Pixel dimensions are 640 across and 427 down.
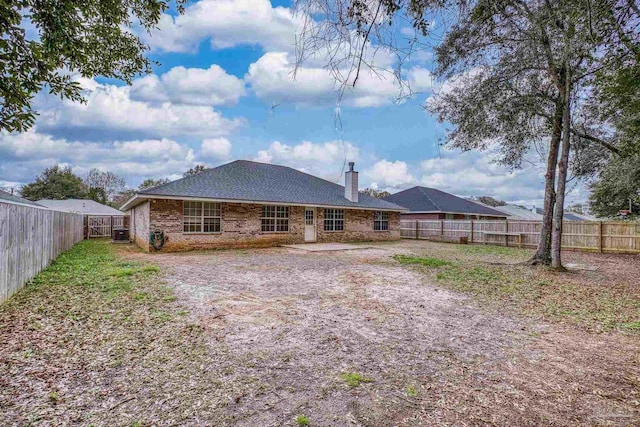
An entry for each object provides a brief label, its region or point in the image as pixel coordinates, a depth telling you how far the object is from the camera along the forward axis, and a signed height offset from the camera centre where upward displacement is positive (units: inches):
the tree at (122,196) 1690.1 +112.5
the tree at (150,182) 1610.5 +175.0
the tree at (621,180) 444.2 +62.4
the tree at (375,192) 1828.2 +148.1
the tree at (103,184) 1640.6 +167.7
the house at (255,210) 548.7 +14.9
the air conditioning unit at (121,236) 773.3 -42.5
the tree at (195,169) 1475.1 +217.0
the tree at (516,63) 97.7 +116.2
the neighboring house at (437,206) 1050.1 +41.9
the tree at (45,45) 132.5 +74.2
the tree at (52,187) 1435.8 +132.4
